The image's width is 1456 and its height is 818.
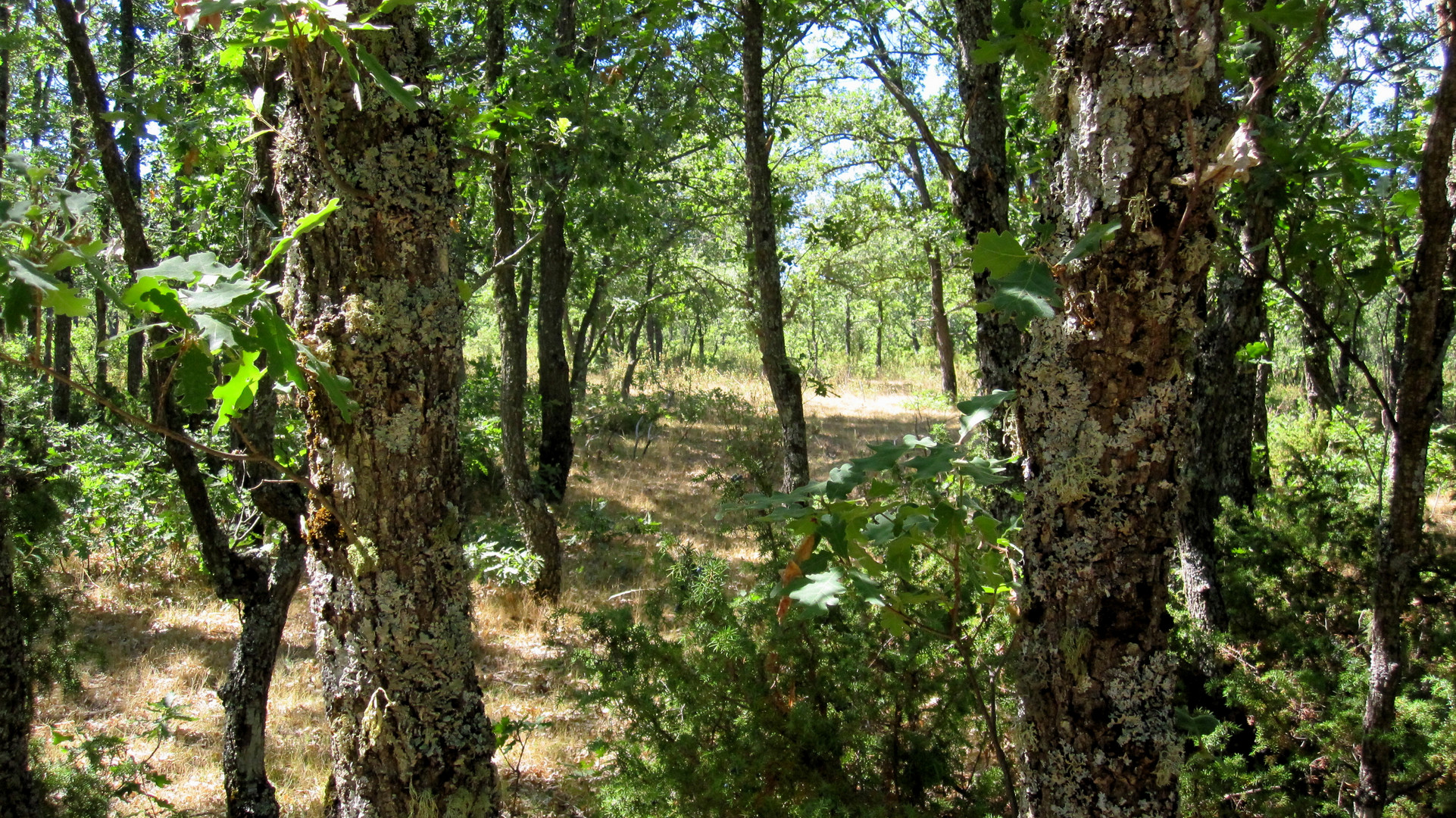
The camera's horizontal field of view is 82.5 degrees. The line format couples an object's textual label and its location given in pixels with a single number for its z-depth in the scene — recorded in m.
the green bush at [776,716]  2.64
